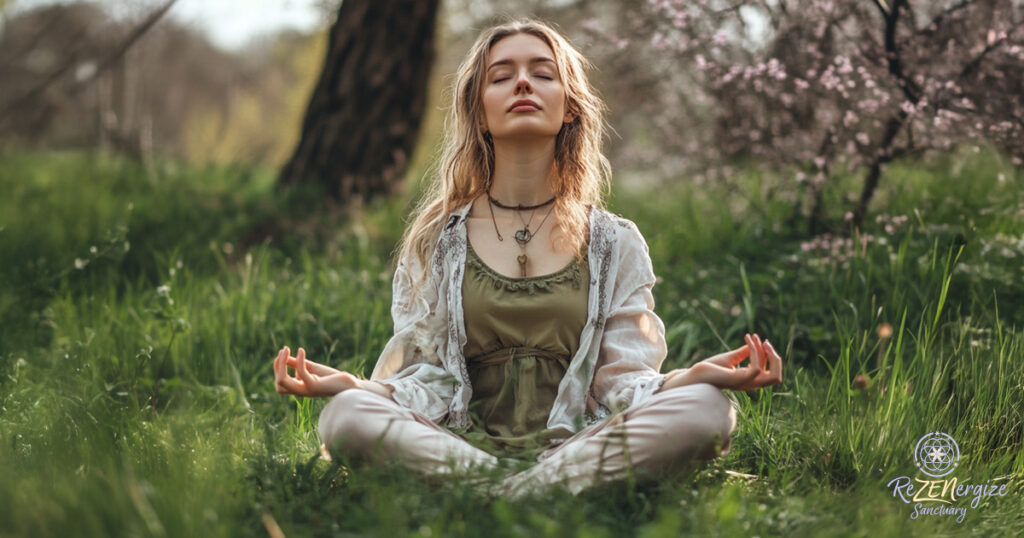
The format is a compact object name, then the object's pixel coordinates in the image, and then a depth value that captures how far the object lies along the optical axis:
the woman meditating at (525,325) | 2.20
